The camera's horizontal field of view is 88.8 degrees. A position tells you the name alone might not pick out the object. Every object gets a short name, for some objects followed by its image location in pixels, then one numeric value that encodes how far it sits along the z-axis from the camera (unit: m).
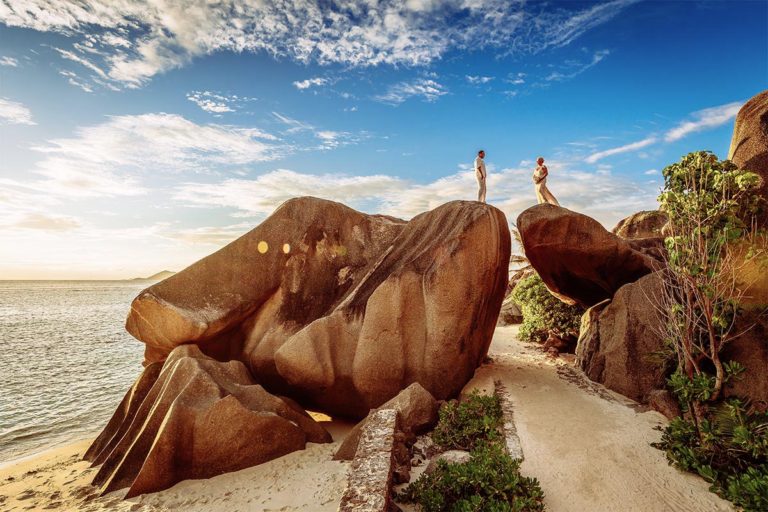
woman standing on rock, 16.02
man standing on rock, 15.73
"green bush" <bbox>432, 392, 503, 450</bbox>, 8.01
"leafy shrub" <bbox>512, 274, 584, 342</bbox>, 17.19
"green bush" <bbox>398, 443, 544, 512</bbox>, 5.57
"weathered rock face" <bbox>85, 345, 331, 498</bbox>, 8.41
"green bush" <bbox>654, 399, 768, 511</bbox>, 5.70
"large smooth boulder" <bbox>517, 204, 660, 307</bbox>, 11.77
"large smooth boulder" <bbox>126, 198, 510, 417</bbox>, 10.96
